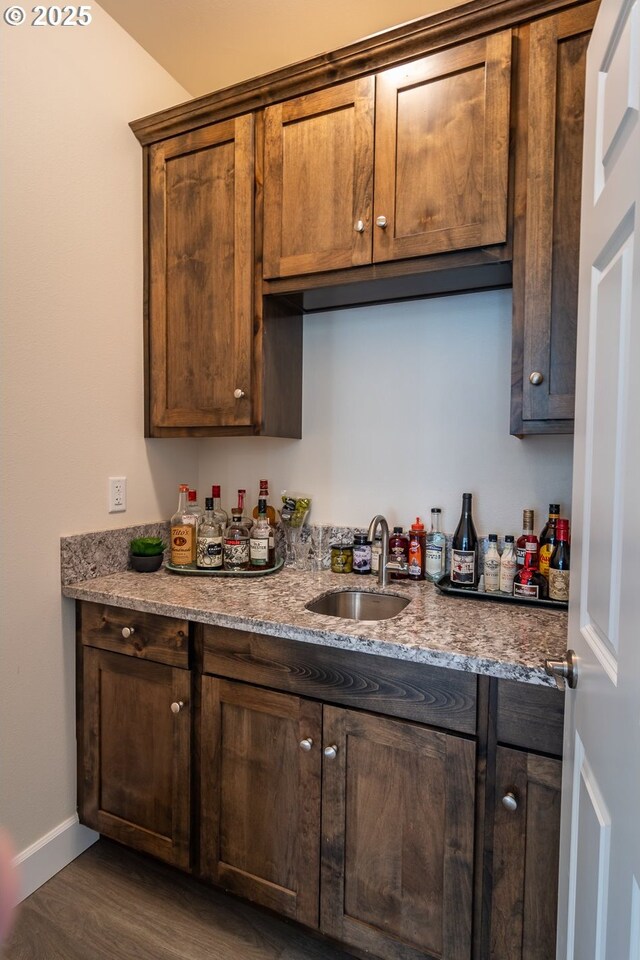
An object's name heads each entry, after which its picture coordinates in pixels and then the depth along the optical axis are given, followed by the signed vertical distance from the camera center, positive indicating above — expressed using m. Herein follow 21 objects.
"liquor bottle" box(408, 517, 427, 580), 1.75 -0.34
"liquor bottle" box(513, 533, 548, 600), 1.48 -0.36
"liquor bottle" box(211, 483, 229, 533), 1.98 -0.24
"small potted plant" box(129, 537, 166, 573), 1.85 -0.37
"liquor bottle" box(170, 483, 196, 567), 1.89 -0.33
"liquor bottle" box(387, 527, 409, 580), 1.75 -0.34
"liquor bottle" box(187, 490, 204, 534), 1.99 -0.24
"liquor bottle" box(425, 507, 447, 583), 1.73 -0.34
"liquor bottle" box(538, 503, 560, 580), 1.51 -0.25
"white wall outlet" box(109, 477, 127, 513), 1.85 -0.16
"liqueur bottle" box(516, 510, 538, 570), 1.57 -0.24
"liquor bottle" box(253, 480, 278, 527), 1.97 -0.22
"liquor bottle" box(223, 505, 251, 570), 1.85 -0.35
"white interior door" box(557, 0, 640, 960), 0.63 -0.12
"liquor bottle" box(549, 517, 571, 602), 1.44 -0.31
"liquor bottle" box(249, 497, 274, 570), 1.88 -0.34
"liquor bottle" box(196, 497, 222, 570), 1.84 -0.34
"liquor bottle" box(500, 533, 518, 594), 1.55 -0.34
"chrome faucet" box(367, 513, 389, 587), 1.68 -0.33
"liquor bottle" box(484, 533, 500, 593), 1.57 -0.35
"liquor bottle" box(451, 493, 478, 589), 1.61 -0.30
